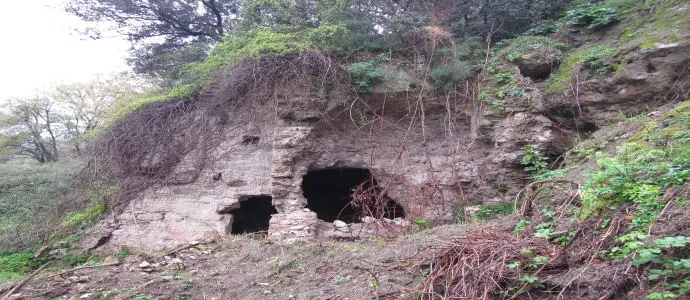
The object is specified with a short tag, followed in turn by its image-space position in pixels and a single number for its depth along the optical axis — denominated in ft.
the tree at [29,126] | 59.16
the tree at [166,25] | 41.32
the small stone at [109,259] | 23.52
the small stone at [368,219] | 24.74
